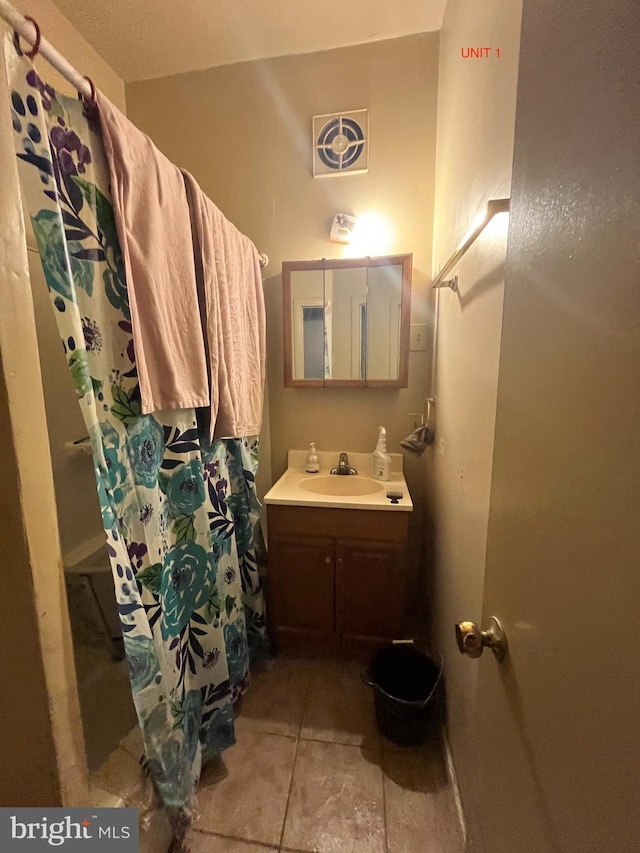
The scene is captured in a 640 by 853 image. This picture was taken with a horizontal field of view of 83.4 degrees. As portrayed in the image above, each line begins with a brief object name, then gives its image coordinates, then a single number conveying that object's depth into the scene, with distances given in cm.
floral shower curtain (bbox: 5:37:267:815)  72
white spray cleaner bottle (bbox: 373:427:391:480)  180
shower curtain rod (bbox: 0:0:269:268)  59
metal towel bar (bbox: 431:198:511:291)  75
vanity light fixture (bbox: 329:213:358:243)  172
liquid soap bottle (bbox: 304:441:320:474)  189
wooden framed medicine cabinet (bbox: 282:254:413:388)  175
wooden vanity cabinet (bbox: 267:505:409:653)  156
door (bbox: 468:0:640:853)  31
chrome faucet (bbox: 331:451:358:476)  186
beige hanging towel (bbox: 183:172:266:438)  118
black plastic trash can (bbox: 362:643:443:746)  128
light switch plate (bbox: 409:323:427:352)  177
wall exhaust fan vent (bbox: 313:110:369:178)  167
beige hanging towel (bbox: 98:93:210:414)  86
